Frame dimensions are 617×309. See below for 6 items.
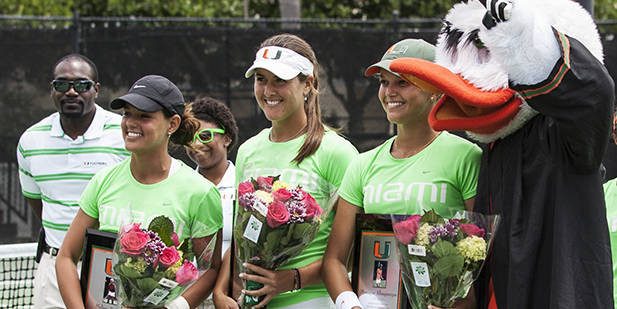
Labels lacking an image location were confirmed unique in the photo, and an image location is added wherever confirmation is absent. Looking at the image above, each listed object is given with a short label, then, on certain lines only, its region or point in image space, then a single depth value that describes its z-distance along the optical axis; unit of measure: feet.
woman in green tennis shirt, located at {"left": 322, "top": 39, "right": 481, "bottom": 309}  19.77
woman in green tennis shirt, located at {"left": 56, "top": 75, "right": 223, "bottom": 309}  22.56
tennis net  37.52
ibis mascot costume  15.40
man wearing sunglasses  33.01
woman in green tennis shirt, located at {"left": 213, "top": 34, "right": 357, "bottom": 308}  22.36
